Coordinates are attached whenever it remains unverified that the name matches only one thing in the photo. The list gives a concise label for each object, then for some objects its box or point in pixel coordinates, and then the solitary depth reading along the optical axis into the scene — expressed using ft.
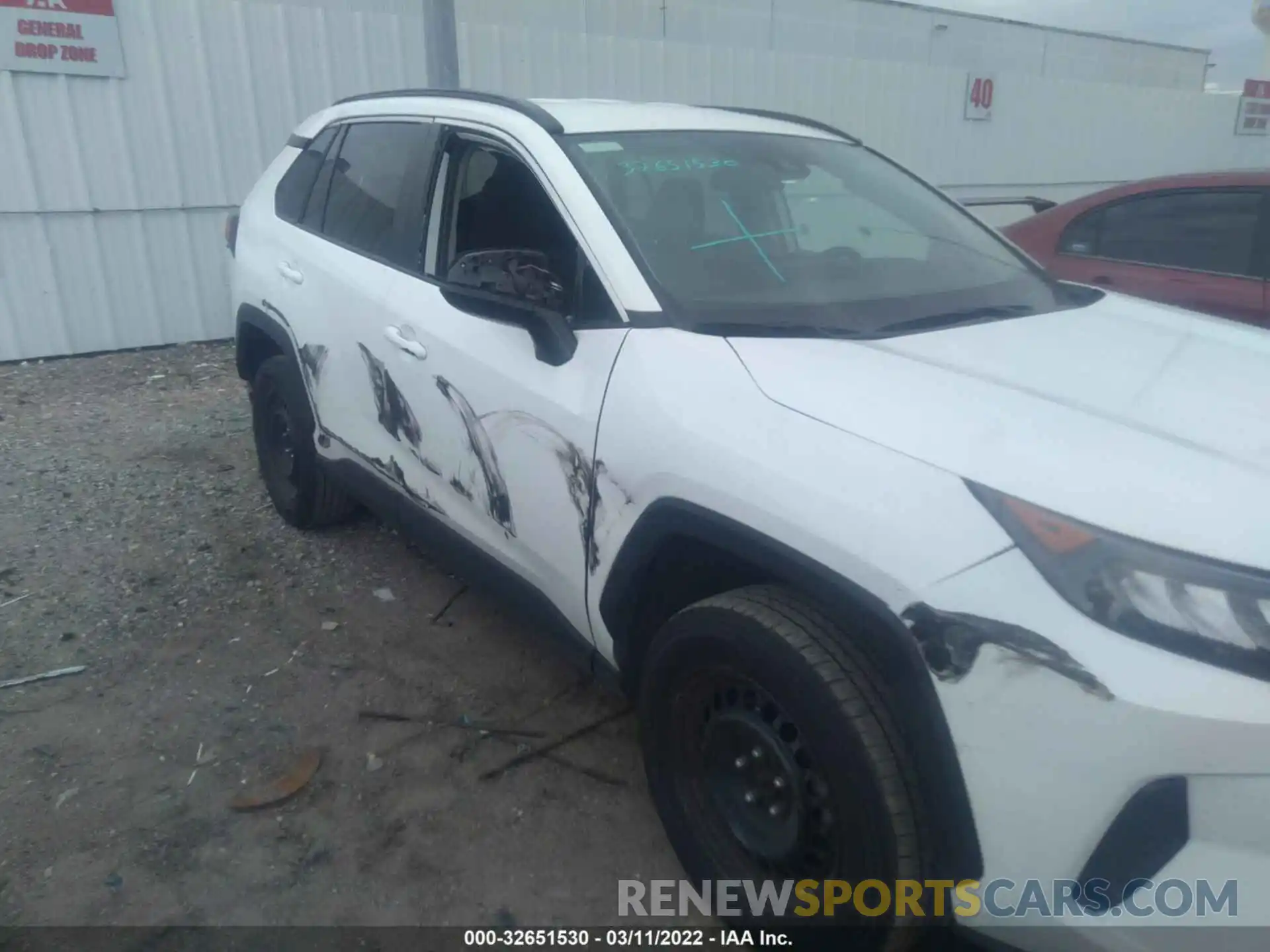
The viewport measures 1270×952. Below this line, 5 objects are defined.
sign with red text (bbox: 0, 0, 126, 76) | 22.61
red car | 14.83
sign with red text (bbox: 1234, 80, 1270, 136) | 58.75
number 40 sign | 43.21
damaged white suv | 5.05
